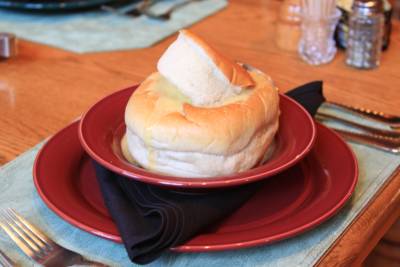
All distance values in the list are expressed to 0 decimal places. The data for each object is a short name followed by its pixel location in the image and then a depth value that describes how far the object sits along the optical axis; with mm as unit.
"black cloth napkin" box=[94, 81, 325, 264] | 816
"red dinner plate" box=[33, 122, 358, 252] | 837
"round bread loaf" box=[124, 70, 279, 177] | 854
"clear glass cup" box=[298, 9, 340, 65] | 1250
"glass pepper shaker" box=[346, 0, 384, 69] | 1209
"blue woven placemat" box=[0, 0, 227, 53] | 1321
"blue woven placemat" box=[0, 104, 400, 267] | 839
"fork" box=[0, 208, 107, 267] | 827
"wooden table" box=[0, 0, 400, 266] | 1054
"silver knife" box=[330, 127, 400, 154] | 998
